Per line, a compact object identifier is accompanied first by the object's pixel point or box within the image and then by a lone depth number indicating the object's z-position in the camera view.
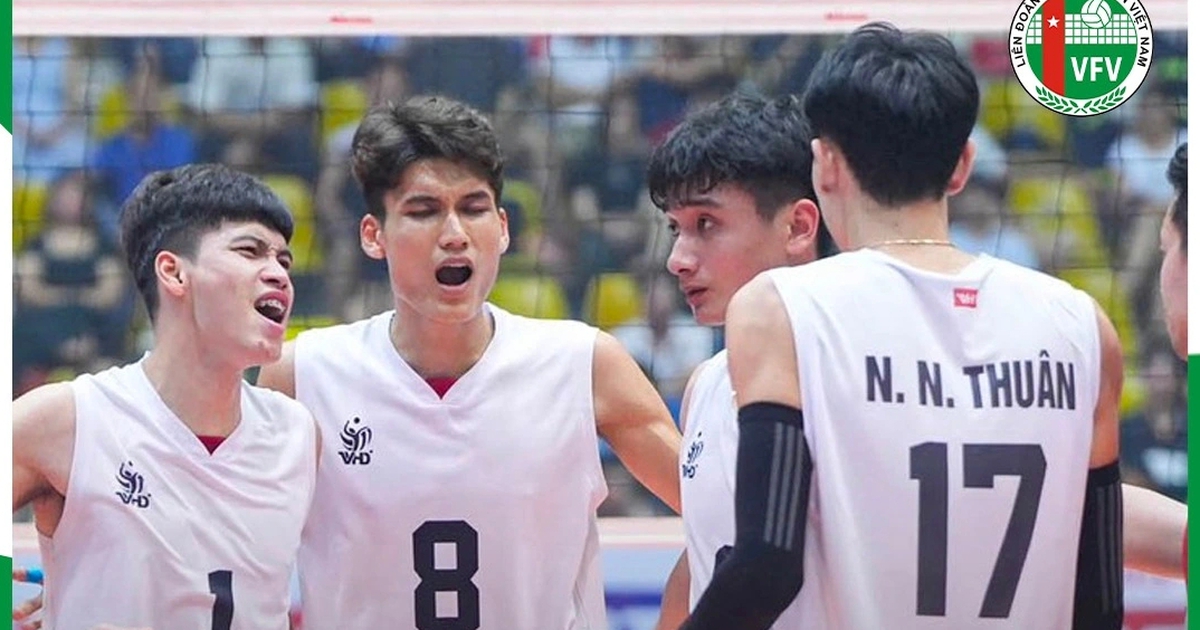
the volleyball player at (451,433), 6.75
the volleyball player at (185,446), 6.46
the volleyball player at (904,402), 4.71
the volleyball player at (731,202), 6.17
